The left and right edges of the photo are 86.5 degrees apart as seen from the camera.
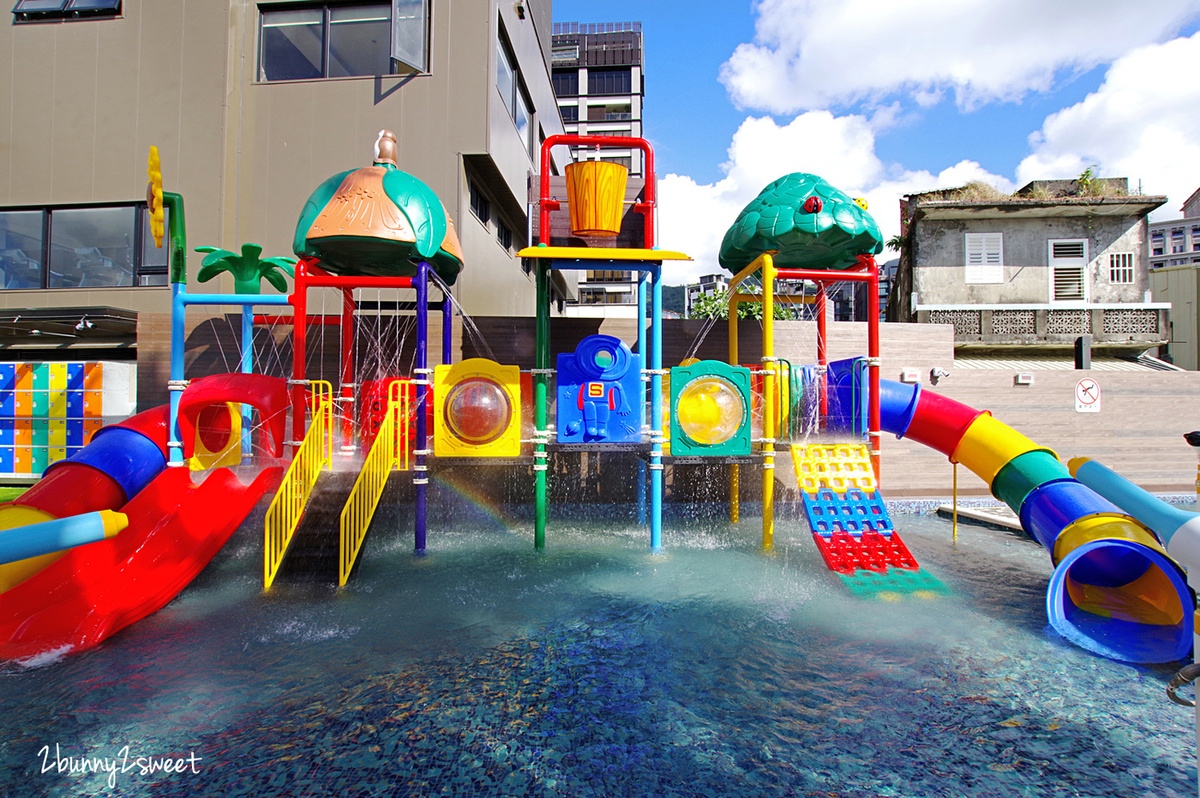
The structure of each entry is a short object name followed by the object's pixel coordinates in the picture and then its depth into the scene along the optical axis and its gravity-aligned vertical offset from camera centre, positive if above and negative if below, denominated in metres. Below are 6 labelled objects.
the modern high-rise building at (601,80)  65.62 +34.21
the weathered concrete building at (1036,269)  21.78 +5.08
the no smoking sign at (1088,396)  12.79 +0.35
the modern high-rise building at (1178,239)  69.94 +19.55
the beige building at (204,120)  13.21 +6.07
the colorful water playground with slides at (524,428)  6.49 -0.22
